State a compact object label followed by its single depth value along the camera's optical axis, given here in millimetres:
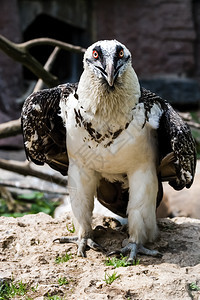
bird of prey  7480
